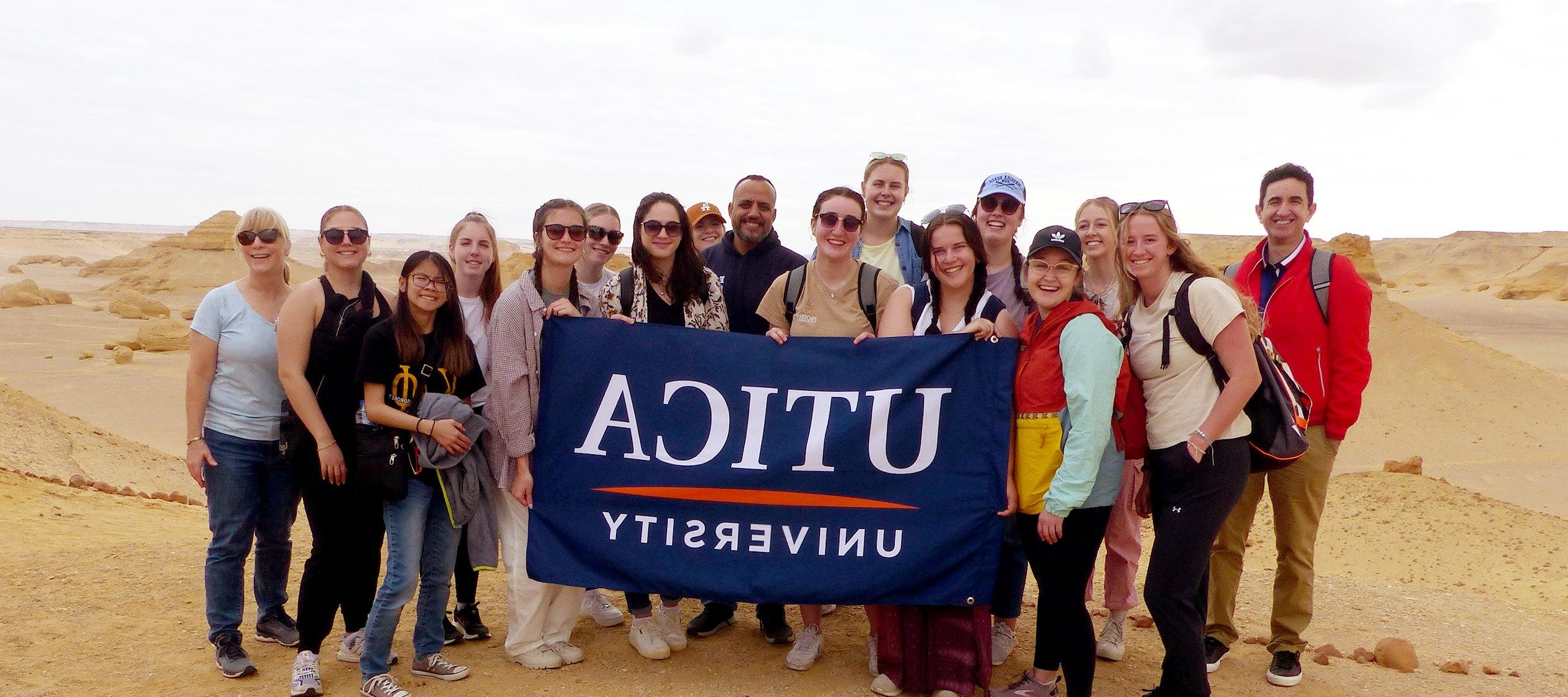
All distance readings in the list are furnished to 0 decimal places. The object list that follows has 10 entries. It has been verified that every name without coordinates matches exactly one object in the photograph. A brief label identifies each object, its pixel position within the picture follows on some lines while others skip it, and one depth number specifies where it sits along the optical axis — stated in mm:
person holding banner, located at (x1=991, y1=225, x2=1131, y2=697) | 4141
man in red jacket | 5102
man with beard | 5652
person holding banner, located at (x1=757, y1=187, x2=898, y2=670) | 4844
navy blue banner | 4707
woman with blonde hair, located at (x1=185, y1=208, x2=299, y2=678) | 4875
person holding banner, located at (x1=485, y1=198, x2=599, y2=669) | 4785
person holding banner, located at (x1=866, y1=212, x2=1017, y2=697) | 4586
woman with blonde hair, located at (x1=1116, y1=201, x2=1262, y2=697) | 4152
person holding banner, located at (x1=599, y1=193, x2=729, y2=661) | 5004
